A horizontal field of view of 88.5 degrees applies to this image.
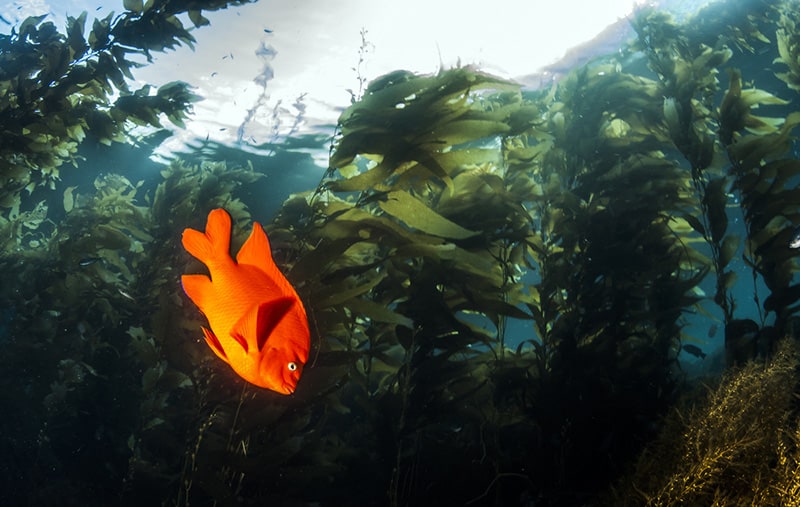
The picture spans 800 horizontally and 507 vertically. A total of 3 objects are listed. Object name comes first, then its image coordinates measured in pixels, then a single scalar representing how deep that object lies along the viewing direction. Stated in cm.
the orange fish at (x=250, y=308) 124
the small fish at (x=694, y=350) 352
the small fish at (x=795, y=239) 327
